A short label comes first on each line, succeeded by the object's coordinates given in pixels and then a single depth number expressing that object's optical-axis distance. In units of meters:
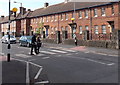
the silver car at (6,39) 35.51
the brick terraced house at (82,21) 28.07
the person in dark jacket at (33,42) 17.84
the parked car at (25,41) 26.44
